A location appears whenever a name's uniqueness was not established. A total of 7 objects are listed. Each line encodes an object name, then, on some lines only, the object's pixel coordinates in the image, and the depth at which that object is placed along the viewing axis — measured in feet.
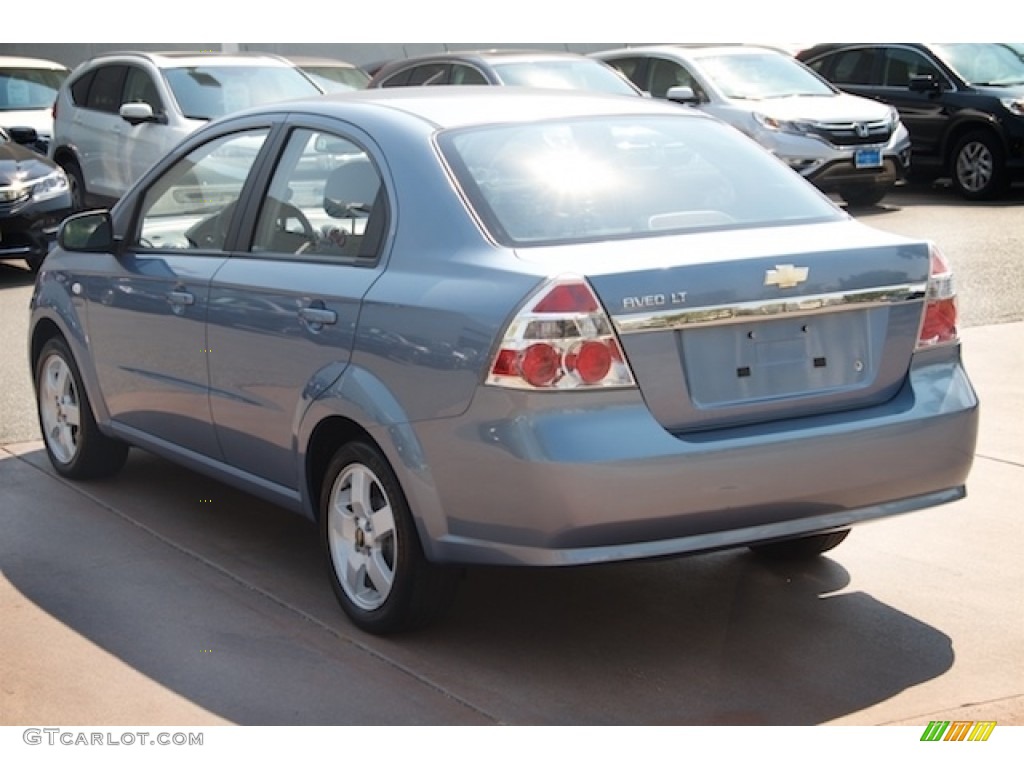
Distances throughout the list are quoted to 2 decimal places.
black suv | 57.57
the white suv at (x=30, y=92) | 65.16
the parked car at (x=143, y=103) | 49.16
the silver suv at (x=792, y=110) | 54.19
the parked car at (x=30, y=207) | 44.86
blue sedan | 15.60
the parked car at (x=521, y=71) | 53.31
